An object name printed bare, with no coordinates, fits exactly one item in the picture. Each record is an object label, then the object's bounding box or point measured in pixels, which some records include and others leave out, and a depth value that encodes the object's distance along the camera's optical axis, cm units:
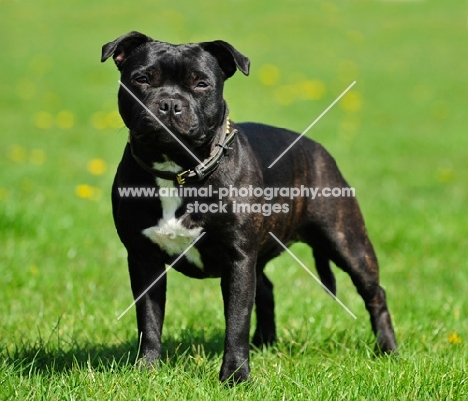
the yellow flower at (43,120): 1435
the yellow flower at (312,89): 1720
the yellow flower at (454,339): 491
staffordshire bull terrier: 407
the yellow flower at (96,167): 875
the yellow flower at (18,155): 1089
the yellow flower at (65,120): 1441
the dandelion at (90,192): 747
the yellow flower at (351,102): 1648
